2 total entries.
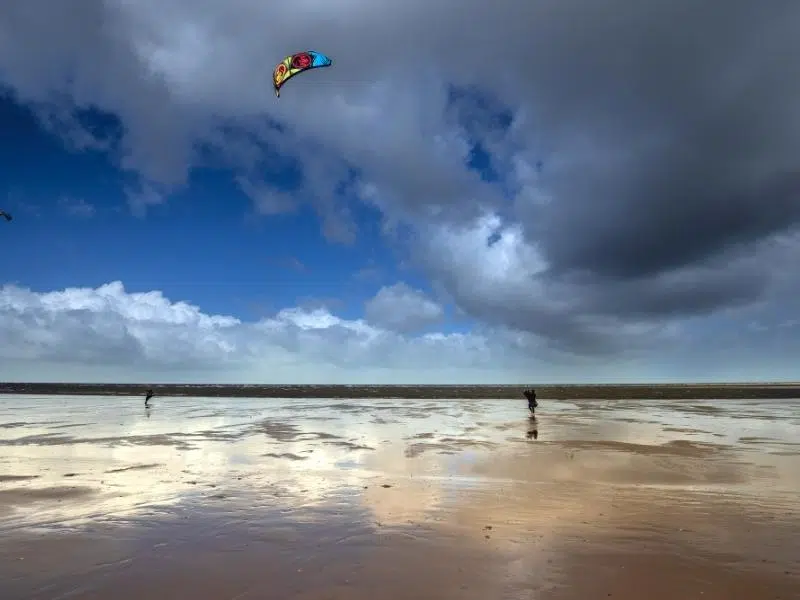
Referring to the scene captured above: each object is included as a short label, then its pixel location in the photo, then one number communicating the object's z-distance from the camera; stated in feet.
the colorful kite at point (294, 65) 83.41
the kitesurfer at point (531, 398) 137.92
